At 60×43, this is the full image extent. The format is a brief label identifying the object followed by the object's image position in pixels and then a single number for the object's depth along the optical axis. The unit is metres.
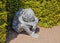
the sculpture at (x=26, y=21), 4.30
